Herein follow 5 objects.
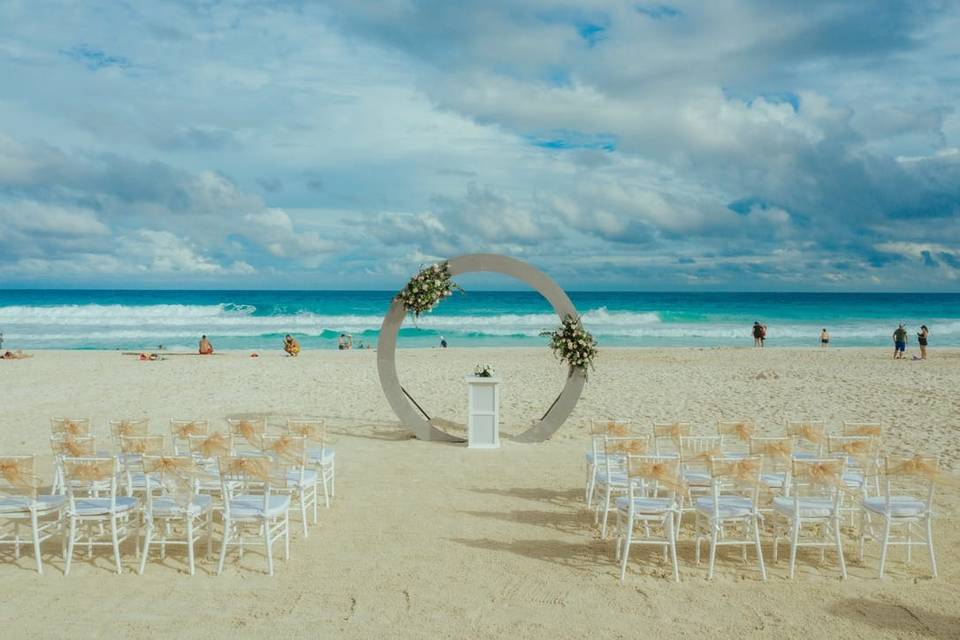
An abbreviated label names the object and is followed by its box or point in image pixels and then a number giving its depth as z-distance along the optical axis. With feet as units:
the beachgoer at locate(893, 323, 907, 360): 80.13
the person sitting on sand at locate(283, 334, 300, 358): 82.28
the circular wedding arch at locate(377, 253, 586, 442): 37.04
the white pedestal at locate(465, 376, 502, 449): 36.42
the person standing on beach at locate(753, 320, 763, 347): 99.96
